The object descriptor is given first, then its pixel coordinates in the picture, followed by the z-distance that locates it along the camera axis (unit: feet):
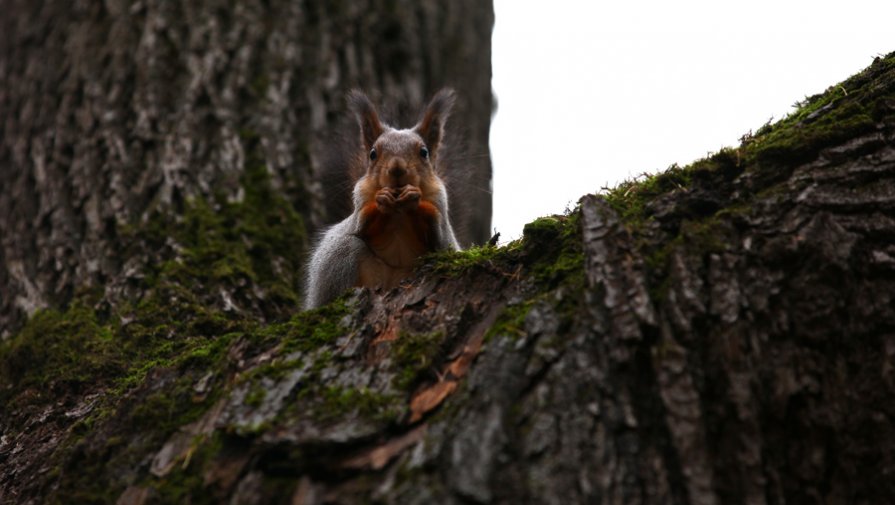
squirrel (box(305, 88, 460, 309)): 20.52
